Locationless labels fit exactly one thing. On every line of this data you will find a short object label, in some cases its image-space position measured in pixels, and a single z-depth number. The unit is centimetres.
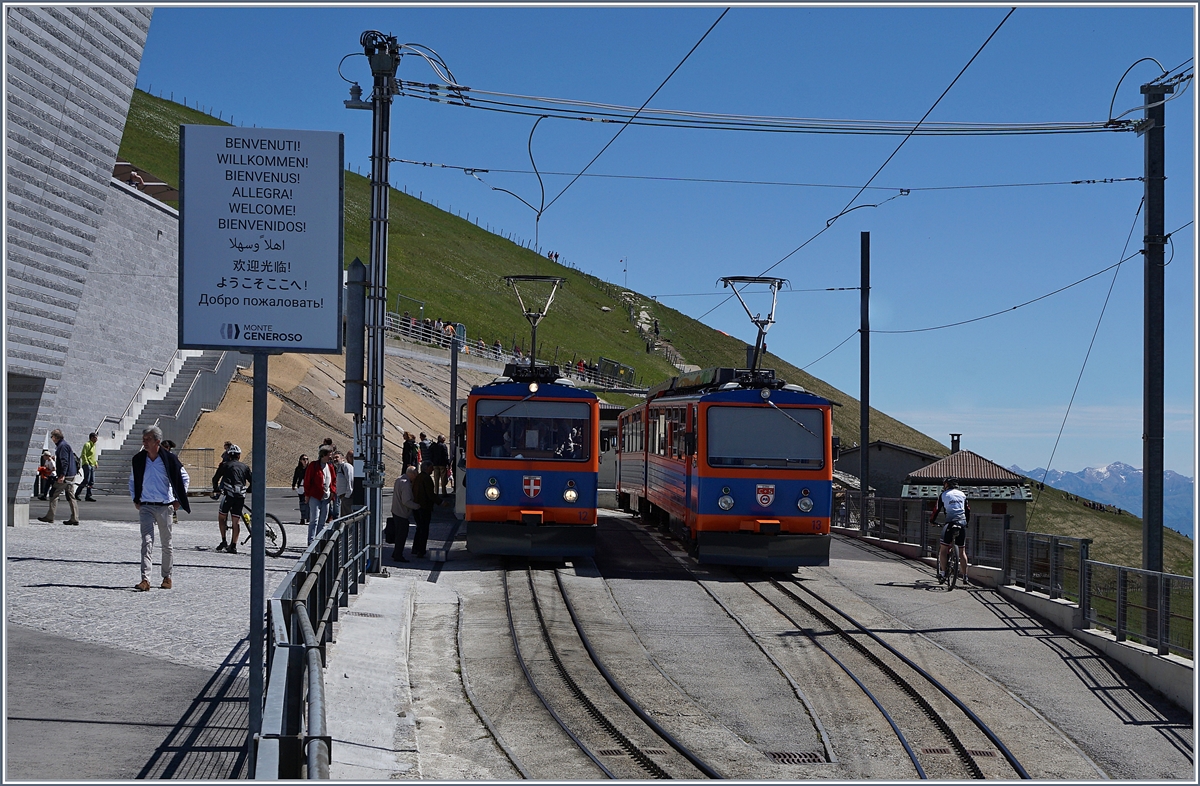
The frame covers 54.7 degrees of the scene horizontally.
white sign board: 717
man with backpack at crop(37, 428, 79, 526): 2170
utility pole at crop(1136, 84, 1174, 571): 1515
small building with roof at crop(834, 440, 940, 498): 6556
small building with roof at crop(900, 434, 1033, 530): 5994
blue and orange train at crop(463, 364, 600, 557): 2022
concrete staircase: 3177
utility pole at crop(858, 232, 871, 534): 3114
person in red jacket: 1914
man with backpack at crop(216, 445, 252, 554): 1827
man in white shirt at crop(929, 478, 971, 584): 1945
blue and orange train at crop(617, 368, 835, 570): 1997
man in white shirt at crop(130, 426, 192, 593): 1370
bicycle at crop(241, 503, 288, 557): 1908
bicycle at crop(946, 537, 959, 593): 1959
